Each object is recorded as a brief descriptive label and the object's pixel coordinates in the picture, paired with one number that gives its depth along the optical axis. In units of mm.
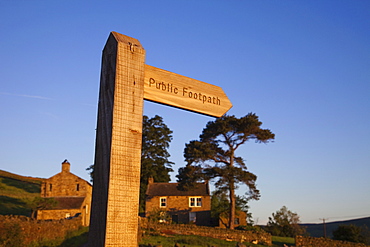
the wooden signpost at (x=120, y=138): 2307
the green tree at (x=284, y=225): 44219
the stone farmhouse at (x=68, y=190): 41156
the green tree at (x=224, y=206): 46812
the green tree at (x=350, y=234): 38250
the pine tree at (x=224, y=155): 38531
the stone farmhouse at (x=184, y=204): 46688
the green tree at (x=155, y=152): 54844
